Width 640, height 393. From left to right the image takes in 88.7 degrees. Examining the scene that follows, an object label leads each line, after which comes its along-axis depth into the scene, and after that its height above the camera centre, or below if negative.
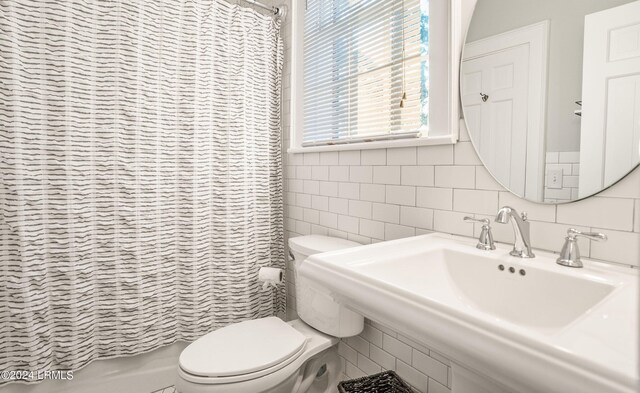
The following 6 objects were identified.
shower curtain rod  1.99 +1.01
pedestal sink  0.41 -0.24
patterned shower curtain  1.35 +0.00
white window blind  1.33 +0.49
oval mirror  0.80 +0.23
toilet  1.17 -0.69
